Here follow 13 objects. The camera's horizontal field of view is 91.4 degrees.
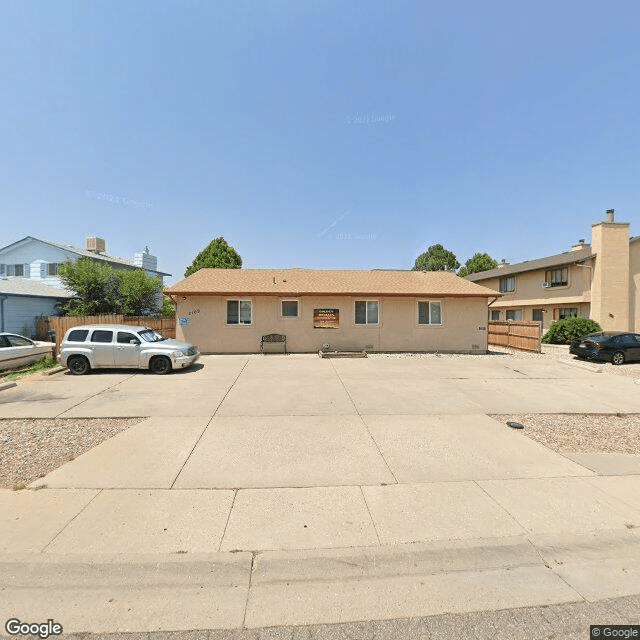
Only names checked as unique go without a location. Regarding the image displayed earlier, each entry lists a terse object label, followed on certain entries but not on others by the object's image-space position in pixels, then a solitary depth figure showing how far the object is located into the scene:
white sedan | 10.73
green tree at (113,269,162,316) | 20.53
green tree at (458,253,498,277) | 51.91
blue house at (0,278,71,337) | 18.20
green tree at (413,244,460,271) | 53.44
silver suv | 10.85
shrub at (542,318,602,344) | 19.39
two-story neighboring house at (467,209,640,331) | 21.27
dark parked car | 14.27
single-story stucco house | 15.46
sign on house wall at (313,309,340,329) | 16.06
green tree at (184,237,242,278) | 33.06
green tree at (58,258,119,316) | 19.66
